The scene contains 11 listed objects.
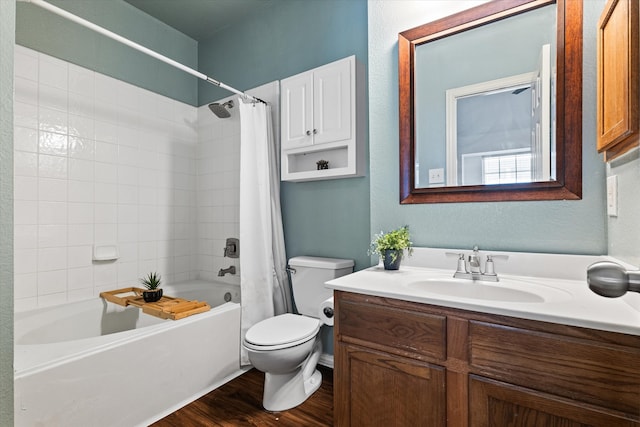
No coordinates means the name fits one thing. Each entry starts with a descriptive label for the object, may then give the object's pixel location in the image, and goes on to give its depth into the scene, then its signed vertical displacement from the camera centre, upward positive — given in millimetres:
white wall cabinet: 1891 +611
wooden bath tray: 1818 -552
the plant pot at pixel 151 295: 1986 -515
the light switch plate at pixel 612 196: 1080 +68
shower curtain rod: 1396 +939
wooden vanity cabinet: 812 -481
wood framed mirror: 1257 +508
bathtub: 1291 -744
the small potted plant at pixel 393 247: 1506 -156
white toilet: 1620 -664
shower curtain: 2137 -74
